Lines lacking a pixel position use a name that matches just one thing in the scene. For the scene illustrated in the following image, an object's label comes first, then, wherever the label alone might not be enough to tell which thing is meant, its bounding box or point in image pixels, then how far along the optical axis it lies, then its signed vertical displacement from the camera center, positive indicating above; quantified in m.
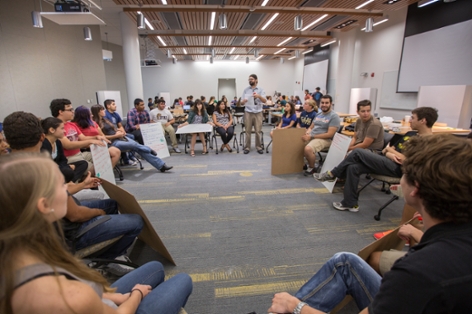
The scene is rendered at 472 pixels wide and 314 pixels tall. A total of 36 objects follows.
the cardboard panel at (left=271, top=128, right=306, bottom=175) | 4.10 -0.89
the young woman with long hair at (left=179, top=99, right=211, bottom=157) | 5.72 -0.46
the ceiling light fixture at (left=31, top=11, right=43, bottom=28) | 4.94 +1.47
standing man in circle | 5.47 -0.30
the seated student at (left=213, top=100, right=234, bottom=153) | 5.75 -0.64
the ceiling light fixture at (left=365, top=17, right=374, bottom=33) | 6.70 +1.86
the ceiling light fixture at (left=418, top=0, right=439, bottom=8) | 5.78 +2.14
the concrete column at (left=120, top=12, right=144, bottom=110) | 6.75 +1.01
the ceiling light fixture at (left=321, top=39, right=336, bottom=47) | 10.52 +2.26
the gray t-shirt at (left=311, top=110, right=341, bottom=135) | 4.02 -0.42
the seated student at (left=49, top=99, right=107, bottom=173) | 2.99 -0.55
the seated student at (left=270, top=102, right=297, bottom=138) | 5.27 -0.43
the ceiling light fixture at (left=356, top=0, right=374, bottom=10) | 5.98 +2.20
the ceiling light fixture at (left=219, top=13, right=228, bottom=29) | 6.01 +1.74
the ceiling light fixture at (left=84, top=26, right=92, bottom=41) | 6.63 +1.58
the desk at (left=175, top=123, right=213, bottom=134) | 5.22 -0.70
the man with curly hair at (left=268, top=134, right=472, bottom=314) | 0.63 -0.39
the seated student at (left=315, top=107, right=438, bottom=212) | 2.67 -0.74
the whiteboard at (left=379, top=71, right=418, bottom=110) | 6.96 -0.02
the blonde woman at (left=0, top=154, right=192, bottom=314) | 0.59 -0.39
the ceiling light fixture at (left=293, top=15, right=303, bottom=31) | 6.26 +1.80
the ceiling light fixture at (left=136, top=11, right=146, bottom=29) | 5.77 +1.68
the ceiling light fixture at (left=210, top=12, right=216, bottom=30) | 7.13 +2.25
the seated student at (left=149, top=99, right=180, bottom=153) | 5.94 -0.57
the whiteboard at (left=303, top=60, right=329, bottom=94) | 11.94 +1.00
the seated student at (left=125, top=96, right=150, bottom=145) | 5.11 -0.51
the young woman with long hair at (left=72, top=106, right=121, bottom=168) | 3.54 -0.38
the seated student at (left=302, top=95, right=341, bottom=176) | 4.01 -0.59
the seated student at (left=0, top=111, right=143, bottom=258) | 1.51 -0.78
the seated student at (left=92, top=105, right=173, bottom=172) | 4.21 -0.78
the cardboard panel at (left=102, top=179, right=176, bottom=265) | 1.73 -0.83
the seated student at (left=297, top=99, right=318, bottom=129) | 4.61 -0.33
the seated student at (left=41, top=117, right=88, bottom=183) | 2.46 -0.49
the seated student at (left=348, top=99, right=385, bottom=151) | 3.28 -0.47
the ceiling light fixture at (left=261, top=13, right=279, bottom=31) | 7.03 +2.20
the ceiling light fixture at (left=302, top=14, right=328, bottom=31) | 7.13 +2.21
